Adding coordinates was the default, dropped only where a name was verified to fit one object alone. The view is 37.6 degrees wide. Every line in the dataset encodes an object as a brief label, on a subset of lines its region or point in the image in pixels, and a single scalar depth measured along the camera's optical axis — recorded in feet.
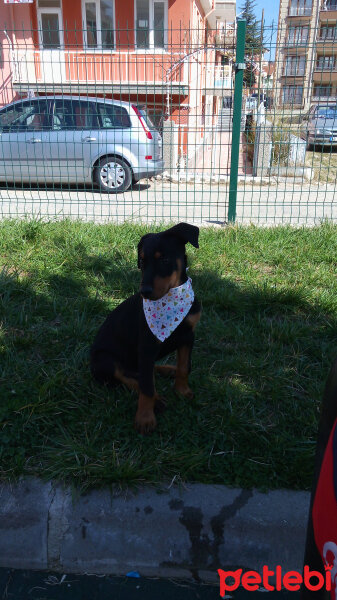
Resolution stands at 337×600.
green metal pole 19.13
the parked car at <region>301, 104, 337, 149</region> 19.70
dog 8.34
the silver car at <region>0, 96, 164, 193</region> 23.00
